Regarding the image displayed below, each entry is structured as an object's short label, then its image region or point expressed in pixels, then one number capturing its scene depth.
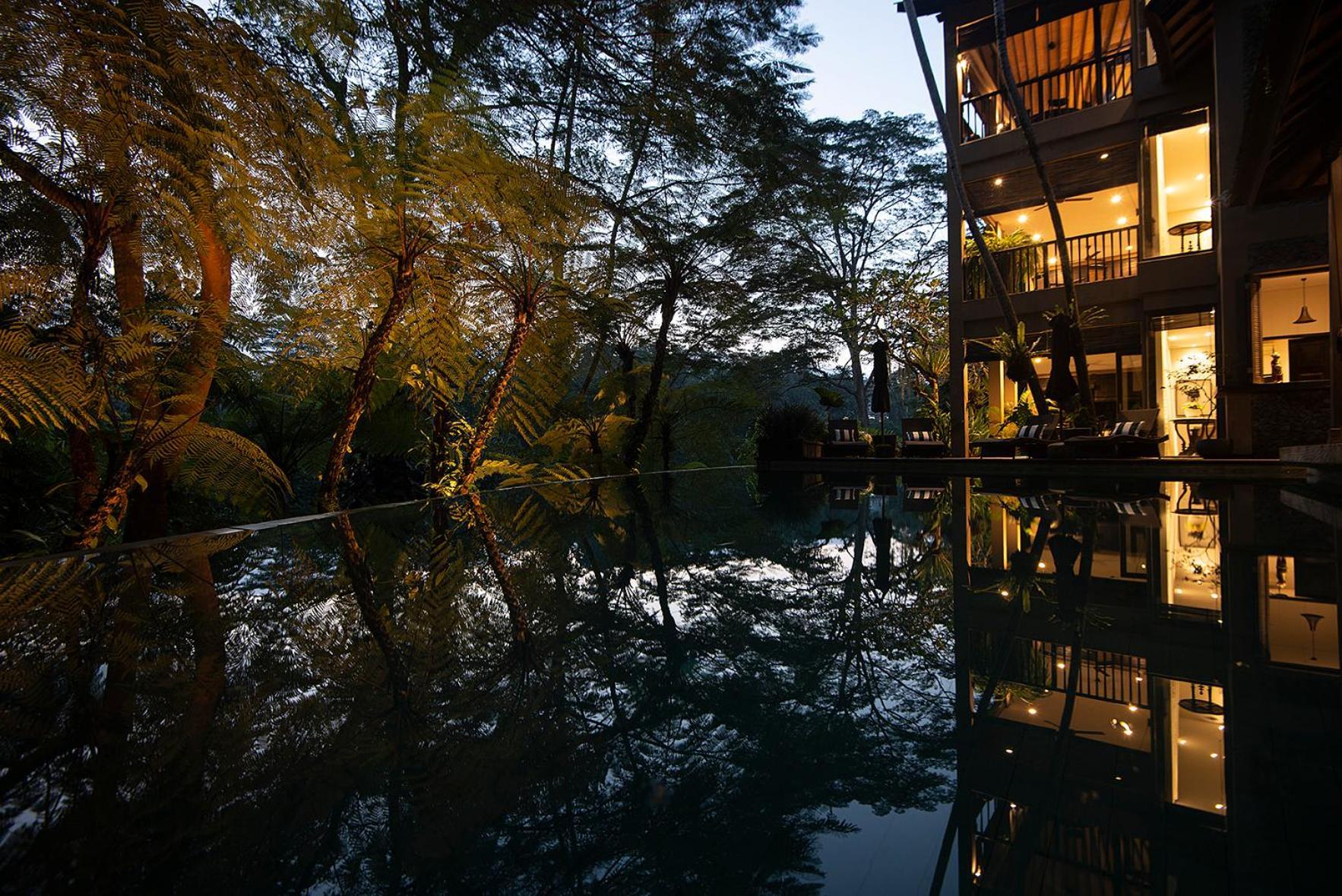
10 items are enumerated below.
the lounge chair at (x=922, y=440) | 11.57
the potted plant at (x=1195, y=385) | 11.60
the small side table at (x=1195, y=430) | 9.88
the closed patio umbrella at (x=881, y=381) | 12.85
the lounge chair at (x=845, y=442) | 12.28
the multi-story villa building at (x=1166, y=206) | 6.53
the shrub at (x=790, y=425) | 12.31
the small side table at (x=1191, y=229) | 9.51
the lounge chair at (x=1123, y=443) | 8.73
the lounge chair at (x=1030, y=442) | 9.65
